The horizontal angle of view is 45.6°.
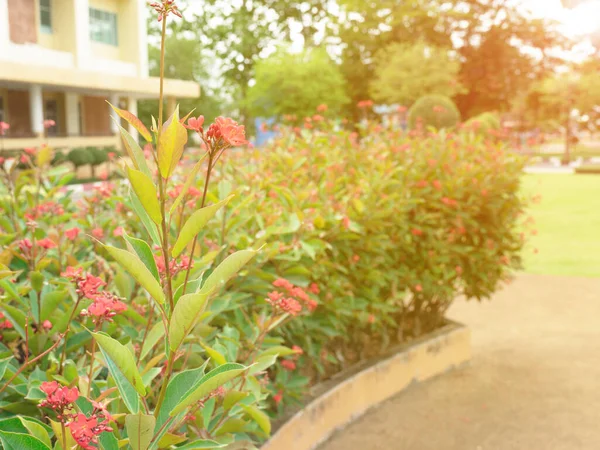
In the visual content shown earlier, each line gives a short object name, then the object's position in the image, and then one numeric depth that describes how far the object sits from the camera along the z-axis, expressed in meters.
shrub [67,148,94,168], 23.55
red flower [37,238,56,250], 2.29
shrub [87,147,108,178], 24.33
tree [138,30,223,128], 40.19
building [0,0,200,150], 23.98
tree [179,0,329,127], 43.59
